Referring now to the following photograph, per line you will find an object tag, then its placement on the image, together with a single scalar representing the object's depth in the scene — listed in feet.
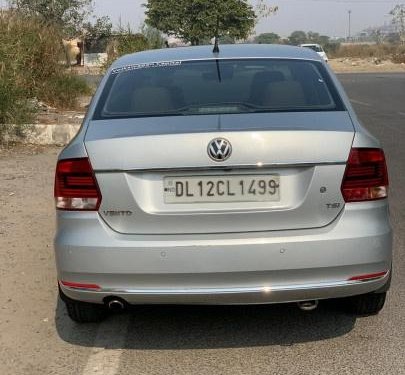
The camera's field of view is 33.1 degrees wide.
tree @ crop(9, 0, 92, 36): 127.75
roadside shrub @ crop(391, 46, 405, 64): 190.11
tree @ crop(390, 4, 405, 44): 243.19
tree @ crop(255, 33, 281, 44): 284.90
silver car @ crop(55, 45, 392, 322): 10.82
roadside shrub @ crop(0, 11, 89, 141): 35.04
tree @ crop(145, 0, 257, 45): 151.12
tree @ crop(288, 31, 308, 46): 383.90
